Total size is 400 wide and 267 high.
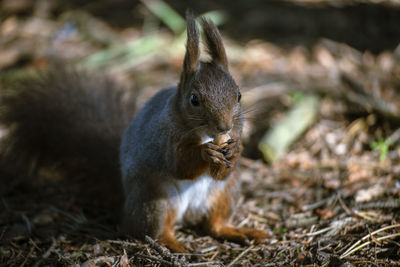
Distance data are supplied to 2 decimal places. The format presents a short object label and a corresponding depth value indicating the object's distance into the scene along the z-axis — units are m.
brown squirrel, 4.14
